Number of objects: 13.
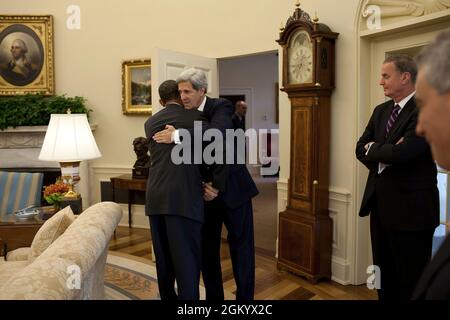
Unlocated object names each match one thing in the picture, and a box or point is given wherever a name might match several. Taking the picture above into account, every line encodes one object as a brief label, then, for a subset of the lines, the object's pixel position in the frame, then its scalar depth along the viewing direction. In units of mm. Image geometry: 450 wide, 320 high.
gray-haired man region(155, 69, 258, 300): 2617
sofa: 1419
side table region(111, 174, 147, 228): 5296
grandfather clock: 3580
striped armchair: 3934
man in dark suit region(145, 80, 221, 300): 2506
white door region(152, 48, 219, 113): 4121
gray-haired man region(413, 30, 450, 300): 829
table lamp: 3324
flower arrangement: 3477
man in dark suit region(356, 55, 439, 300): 2314
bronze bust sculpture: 5379
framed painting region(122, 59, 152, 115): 5781
